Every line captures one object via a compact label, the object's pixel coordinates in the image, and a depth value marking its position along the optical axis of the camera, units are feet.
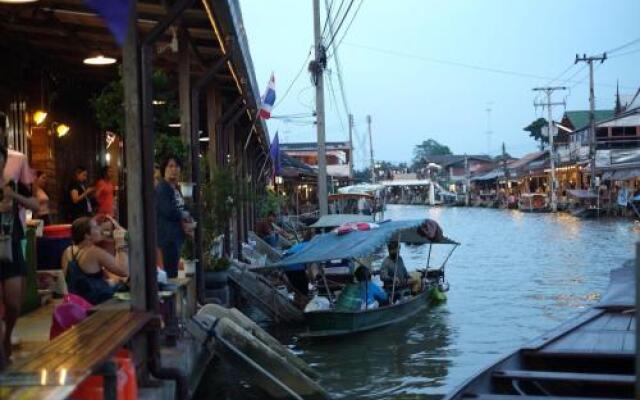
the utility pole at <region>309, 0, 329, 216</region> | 70.08
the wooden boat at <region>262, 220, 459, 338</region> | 39.32
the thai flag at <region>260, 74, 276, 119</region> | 46.10
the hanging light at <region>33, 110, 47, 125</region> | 36.86
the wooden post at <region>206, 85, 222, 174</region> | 39.22
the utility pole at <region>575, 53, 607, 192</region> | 170.40
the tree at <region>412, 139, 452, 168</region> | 599.98
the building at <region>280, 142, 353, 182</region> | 245.86
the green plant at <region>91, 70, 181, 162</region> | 27.02
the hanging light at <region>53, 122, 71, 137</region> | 39.63
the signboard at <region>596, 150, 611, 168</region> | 166.34
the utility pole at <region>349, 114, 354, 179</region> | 201.77
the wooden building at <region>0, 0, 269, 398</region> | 18.67
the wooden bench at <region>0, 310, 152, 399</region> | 11.19
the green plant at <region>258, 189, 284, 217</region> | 62.59
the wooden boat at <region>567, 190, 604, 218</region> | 161.67
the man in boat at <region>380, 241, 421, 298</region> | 47.21
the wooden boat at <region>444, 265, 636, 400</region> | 20.49
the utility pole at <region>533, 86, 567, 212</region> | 200.10
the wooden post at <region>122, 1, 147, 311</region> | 18.57
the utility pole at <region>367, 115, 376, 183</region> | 254.06
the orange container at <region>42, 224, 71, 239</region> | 31.24
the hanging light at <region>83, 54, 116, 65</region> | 33.04
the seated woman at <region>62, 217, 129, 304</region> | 21.31
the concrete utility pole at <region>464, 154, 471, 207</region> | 312.91
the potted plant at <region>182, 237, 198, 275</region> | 30.17
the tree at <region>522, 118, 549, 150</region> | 312.50
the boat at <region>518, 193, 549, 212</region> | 210.57
